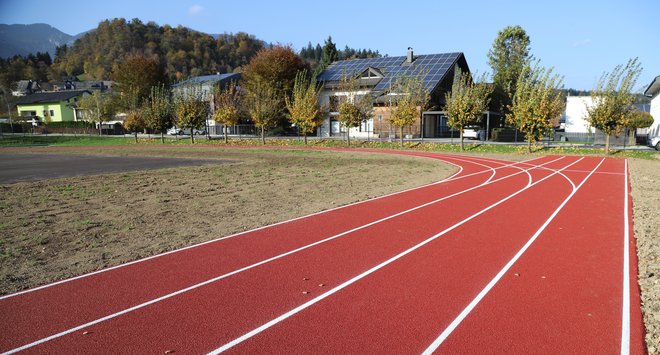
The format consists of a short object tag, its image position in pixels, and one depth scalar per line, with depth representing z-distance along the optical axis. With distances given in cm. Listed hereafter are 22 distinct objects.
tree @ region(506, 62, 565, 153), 2781
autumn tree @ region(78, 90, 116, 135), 6159
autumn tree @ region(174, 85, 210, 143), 4331
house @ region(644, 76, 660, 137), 3803
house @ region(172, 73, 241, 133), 4824
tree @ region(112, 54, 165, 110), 6144
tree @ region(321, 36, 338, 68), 7275
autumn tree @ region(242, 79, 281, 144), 4131
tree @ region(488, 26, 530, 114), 5097
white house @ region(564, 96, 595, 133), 4444
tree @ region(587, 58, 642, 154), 2622
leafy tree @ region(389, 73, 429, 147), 3384
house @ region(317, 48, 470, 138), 4469
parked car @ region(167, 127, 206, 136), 5988
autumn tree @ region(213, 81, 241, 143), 4309
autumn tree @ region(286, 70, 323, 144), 3838
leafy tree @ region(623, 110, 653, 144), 3475
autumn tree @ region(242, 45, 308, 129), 5100
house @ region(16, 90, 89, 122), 8138
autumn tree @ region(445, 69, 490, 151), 3044
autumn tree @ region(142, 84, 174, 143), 4478
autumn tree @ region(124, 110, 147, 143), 4703
